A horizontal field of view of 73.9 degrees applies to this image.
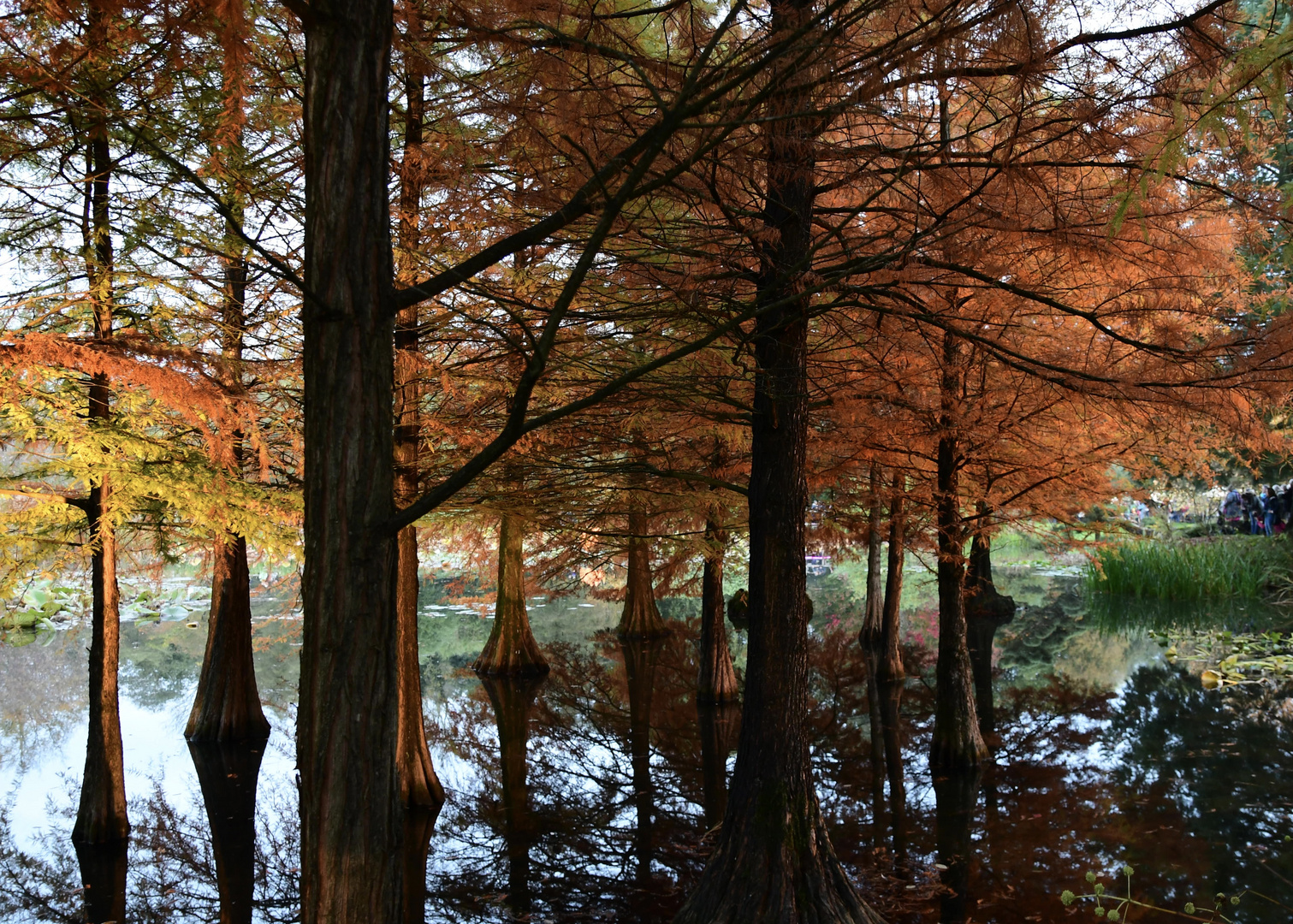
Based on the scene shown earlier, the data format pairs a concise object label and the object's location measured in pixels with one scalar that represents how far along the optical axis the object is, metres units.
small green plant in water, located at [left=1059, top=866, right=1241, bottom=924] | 5.55
